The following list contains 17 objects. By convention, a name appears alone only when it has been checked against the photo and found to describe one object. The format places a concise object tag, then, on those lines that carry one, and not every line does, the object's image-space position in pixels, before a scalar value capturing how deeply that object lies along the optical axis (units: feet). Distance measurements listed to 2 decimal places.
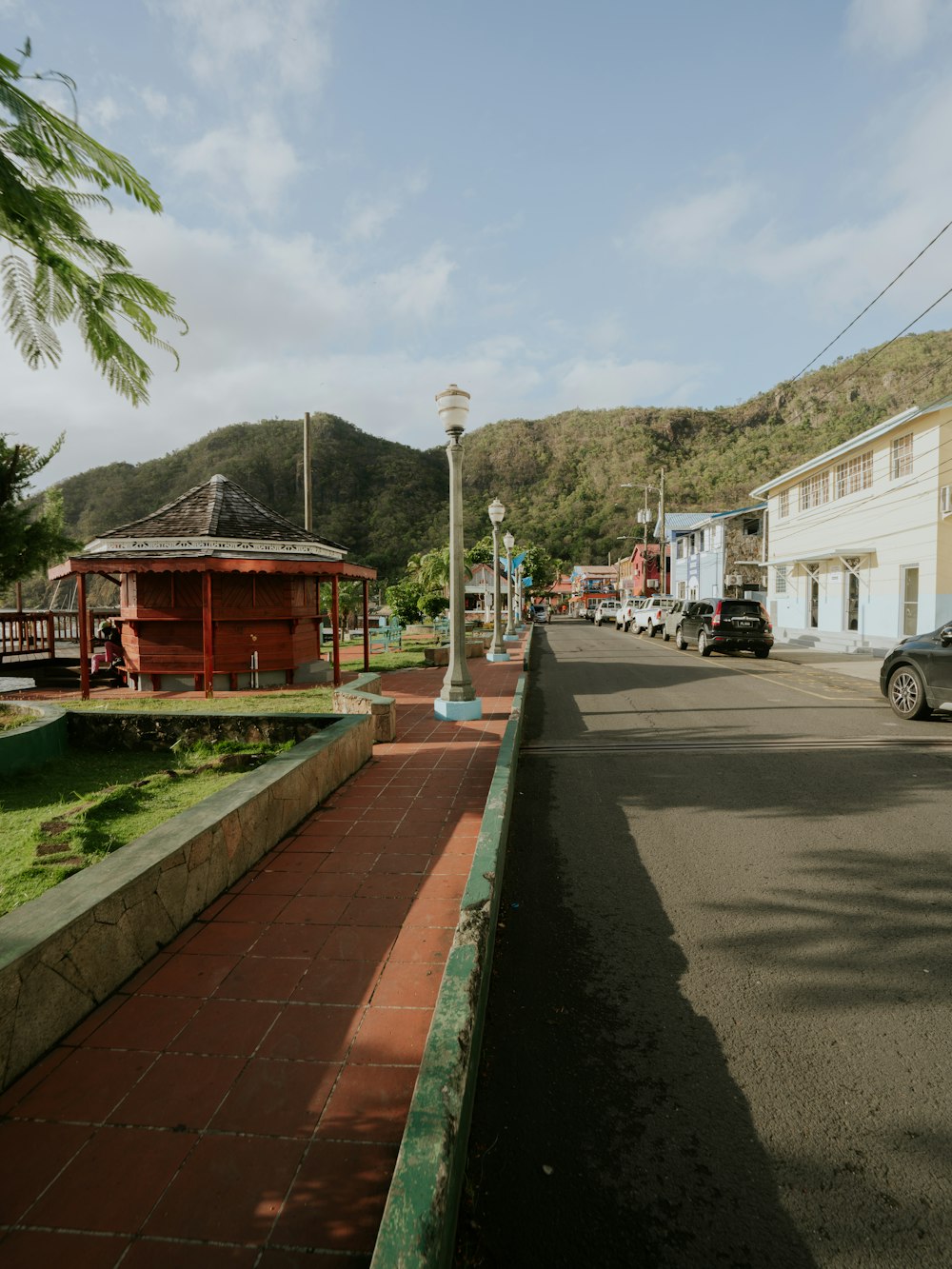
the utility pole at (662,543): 132.60
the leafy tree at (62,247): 6.73
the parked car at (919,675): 32.07
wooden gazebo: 40.37
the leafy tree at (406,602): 108.37
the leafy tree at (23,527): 32.60
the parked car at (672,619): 93.86
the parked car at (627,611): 127.70
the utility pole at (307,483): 73.75
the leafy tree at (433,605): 107.14
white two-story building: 62.64
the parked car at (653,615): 107.76
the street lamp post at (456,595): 31.22
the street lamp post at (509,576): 77.40
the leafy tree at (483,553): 244.18
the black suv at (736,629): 69.87
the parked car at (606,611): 168.86
